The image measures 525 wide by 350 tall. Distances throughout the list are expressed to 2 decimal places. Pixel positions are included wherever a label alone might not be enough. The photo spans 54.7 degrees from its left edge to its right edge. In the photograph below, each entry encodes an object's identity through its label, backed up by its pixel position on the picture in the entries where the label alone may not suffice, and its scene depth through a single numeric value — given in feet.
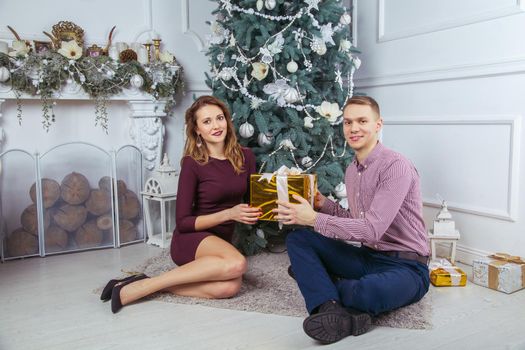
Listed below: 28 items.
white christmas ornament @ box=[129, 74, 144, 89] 10.65
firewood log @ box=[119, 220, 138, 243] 11.05
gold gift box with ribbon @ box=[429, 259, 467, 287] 8.04
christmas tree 9.07
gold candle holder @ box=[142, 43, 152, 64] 11.13
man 6.06
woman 7.18
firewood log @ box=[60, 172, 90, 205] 10.32
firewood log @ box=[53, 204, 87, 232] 10.27
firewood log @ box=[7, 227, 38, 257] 10.04
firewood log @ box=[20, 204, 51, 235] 10.11
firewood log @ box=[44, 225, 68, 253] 10.27
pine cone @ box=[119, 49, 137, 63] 10.65
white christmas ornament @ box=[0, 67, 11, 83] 9.41
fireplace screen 10.08
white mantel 11.15
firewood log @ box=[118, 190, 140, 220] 11.02
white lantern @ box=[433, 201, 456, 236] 8.88
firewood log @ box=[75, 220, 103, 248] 10.55
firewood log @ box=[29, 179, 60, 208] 10.16
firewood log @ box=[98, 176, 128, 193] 10.73
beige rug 6.55
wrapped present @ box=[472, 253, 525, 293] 7.68
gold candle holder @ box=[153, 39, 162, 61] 11.30
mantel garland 9.68
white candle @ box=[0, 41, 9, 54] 9.60
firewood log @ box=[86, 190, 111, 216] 10.59
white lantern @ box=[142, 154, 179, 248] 10.67
